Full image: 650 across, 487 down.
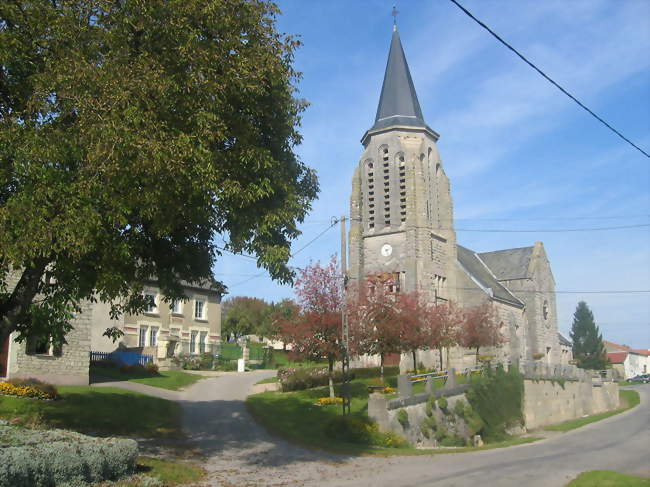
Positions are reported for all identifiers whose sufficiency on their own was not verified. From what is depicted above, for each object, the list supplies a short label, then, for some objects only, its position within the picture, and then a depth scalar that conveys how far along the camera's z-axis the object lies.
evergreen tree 76.94
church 42.72
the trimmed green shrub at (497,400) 27.53
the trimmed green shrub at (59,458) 9.00
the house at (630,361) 90.54
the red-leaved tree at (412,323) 29.52
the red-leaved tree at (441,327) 32.50
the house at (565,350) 65.84
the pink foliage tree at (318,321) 26.41
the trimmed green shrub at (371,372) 35.25
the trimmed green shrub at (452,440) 24.20
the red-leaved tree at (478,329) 37.34
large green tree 10.12
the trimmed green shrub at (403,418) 21.02
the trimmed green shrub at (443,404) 24.80
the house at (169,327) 38.12
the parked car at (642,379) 67.25
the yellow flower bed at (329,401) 25.04
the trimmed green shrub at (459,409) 26.09
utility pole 20.30
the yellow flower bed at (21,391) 20.41
